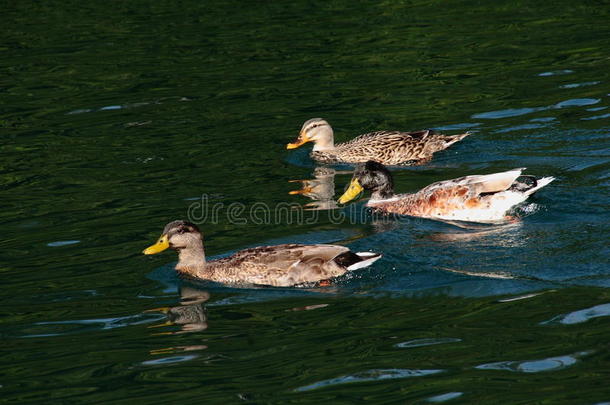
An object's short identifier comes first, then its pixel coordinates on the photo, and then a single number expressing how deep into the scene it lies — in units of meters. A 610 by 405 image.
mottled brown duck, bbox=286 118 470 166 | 16.50
